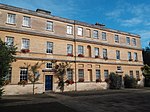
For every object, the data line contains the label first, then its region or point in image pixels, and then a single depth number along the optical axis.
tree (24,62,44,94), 15.38
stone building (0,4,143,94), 15.21
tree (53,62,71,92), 17.02
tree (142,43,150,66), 31.85
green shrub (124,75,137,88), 22.03
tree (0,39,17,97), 8.63
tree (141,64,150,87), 24.60
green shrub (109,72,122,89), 20.48
